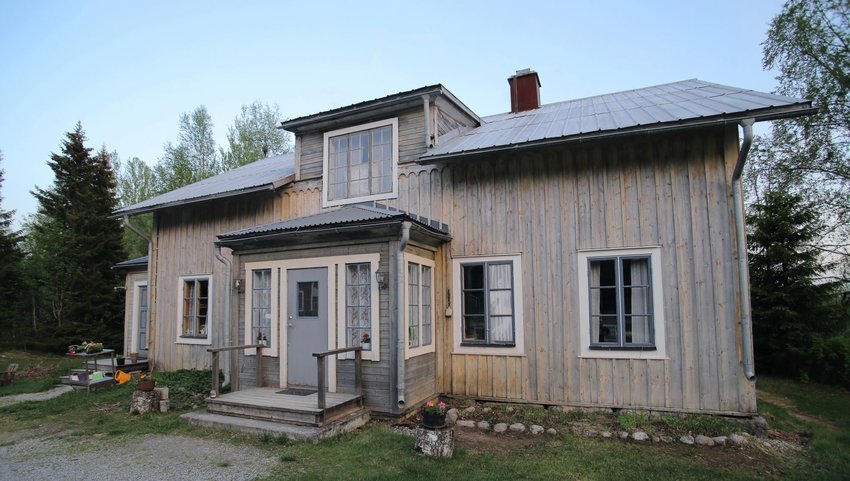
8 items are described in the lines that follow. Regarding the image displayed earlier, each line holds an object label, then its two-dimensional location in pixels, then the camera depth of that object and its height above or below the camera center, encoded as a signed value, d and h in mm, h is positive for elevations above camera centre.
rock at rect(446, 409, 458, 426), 6489 -1842
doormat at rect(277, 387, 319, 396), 6897 -1533
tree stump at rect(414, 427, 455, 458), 5066 -1676
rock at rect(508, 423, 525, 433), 6203 -1865
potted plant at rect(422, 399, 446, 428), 5121 -1395
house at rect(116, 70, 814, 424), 6406 +351
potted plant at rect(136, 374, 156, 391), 7336 -1474
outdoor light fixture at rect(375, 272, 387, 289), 6664 +88
